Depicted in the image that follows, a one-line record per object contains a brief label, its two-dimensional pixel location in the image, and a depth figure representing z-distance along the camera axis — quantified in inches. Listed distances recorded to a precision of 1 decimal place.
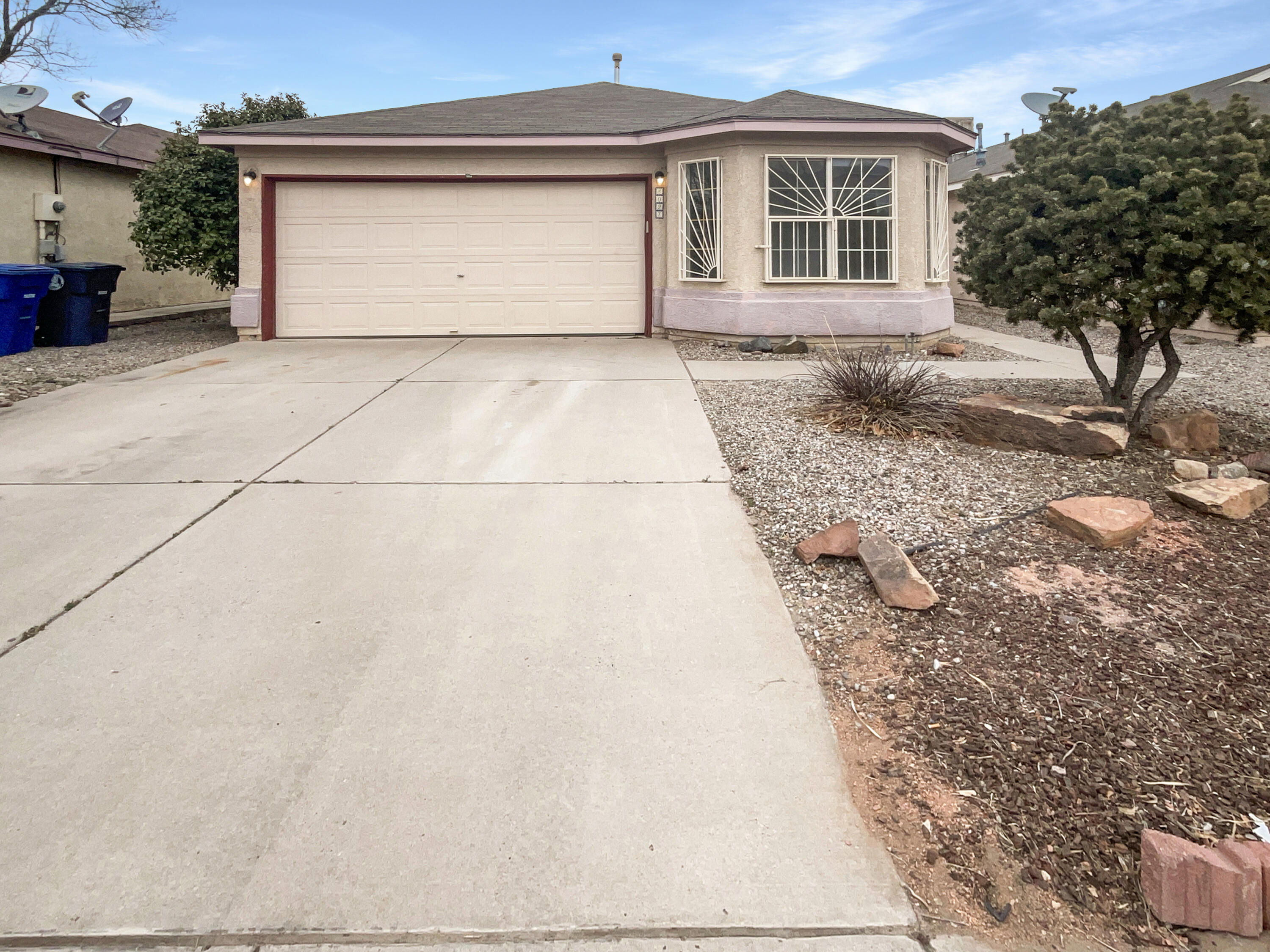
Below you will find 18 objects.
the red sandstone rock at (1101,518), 182.1
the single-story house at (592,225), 481.4
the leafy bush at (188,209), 519.5
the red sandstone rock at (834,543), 177.8
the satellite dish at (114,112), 663.1
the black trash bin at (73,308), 493.7
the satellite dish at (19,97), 573.3
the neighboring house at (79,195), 589.0
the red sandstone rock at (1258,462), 232.8
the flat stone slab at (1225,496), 198.5
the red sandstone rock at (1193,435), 254.5
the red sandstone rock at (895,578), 158.1
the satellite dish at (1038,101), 576.7
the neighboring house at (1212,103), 572.7
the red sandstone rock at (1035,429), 245.8
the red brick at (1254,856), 91.0
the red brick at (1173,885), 90.0
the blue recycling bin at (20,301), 451.8
